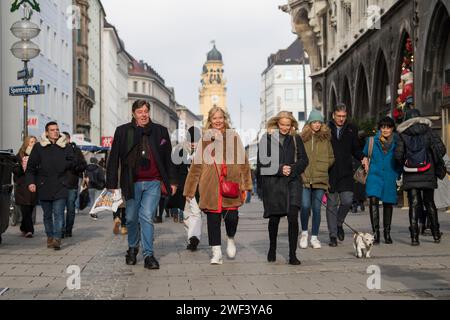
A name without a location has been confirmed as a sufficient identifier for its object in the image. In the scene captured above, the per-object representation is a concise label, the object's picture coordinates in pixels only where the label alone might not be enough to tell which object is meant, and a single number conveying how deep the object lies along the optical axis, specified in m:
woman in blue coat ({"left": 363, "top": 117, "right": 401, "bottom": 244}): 12.93
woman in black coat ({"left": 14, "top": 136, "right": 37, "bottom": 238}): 15.67
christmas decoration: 27.41
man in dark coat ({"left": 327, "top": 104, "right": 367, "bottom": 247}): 12.93
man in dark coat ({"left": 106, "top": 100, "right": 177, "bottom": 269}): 10.49
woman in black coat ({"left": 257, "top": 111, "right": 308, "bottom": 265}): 10.78
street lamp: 20.50
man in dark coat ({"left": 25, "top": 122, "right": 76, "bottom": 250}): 12.88
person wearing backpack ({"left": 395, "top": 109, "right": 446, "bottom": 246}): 12.66
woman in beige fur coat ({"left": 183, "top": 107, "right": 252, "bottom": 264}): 10.84
